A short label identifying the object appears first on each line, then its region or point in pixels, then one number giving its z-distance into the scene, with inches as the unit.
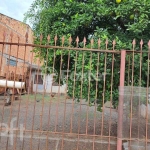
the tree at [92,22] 134.7
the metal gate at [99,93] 121.1
